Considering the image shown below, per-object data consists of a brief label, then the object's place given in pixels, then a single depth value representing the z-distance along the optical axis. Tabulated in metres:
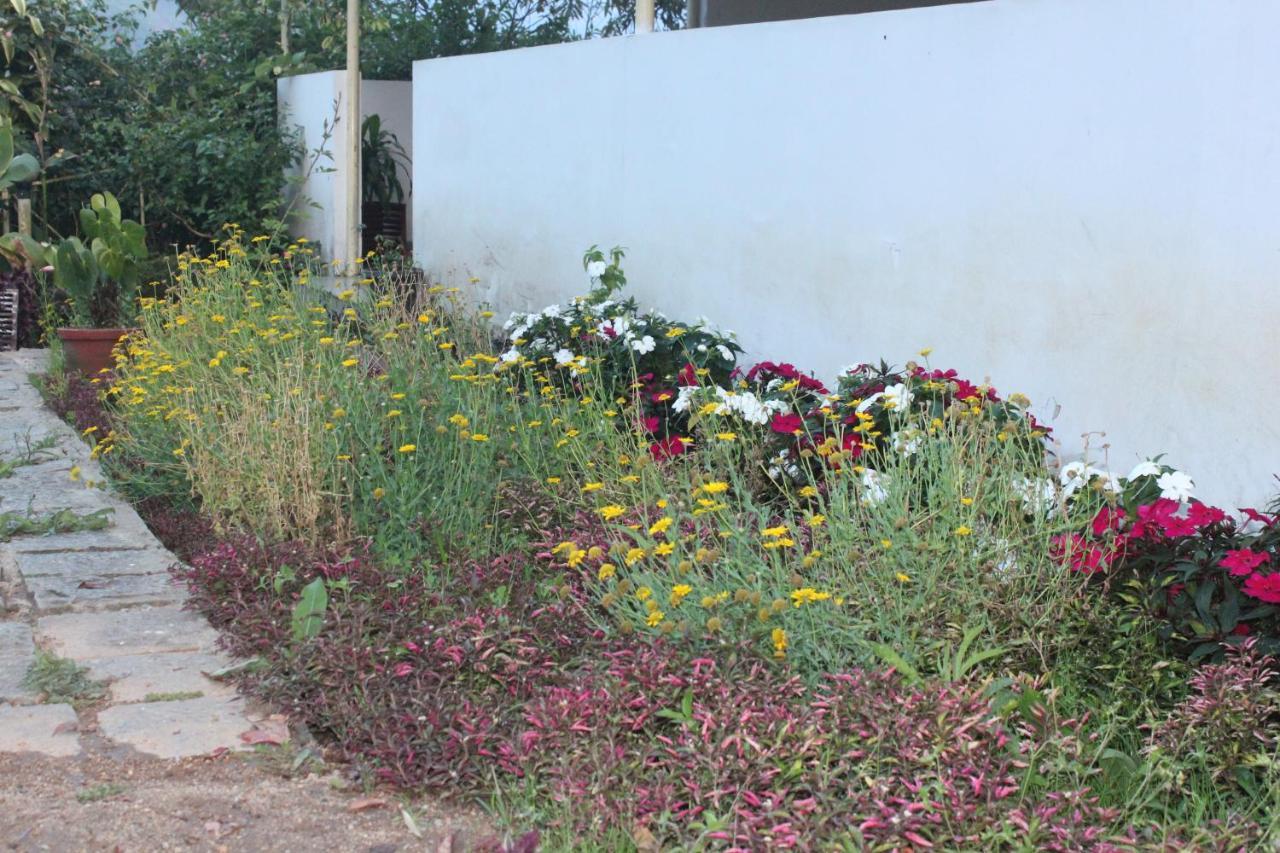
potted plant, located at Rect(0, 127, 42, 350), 9.55
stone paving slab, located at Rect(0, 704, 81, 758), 3.02
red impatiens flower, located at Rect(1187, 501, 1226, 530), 3.37
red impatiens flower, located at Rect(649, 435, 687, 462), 4.76
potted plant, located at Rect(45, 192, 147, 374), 8.38
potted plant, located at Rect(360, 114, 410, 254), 10.82
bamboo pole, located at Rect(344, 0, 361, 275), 9.77
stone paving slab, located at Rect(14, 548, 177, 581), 4.30
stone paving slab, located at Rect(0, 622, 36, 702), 3.33
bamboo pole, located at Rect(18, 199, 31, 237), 10.22
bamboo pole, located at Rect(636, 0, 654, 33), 6.59
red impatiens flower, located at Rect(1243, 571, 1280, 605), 3.01
